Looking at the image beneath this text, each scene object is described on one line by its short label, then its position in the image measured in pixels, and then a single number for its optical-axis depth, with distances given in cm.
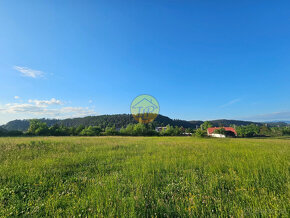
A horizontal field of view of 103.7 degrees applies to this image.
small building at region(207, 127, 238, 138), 6267
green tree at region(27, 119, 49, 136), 4699
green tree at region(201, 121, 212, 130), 6578
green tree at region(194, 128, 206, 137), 3612
